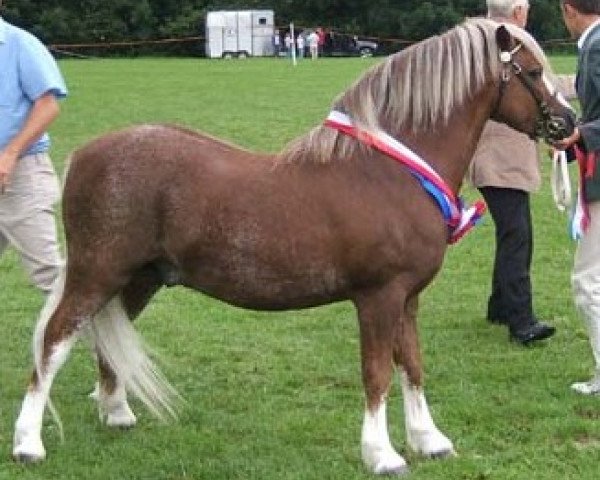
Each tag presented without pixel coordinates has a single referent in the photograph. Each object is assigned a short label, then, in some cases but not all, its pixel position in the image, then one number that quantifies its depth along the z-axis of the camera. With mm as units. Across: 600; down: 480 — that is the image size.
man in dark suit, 5789
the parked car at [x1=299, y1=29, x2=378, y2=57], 61031
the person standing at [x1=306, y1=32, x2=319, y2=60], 57438
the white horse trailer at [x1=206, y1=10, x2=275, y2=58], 61469
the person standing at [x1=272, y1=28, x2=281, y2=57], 63625
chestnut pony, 4922
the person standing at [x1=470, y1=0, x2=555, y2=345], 7168
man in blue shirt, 5691
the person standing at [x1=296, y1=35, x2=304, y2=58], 59219
